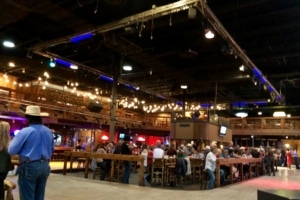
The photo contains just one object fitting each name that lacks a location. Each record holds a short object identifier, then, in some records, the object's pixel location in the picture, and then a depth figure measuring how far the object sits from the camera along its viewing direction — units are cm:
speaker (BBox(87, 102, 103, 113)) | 1360
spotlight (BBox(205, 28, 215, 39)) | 775
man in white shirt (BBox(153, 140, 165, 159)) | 856
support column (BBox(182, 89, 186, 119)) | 1872
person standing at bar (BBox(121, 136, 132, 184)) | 825
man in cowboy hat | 272
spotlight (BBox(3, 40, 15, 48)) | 1006
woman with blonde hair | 309
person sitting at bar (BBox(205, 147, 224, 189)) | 797
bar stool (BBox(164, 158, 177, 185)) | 847
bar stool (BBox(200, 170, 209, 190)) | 850
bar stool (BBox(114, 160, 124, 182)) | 885
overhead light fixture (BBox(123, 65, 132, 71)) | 1295
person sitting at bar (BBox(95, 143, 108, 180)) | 902
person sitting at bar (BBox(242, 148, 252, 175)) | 1136
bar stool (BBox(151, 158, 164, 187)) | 823
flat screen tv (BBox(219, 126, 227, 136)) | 1612
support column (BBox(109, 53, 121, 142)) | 1205
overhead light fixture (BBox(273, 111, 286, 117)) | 1997
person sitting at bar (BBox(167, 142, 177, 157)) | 955
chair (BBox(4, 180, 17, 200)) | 336
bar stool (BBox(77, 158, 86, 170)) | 1136
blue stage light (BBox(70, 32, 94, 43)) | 885
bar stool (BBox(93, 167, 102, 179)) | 941
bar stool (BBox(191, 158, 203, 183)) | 959
